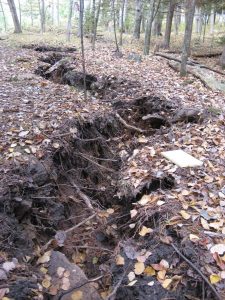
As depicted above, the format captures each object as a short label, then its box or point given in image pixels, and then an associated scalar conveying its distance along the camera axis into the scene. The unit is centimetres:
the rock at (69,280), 248
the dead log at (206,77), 686
